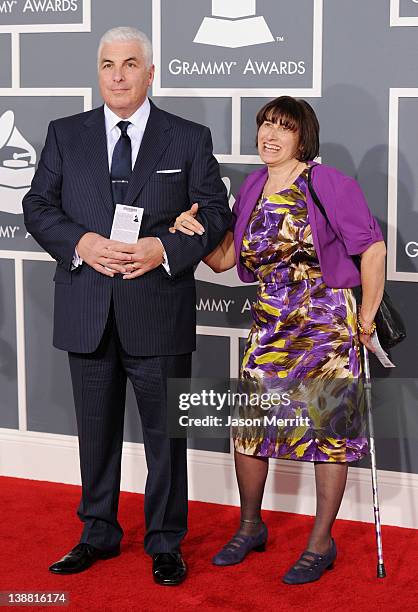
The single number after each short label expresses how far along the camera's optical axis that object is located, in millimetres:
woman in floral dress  3486
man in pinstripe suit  3420
